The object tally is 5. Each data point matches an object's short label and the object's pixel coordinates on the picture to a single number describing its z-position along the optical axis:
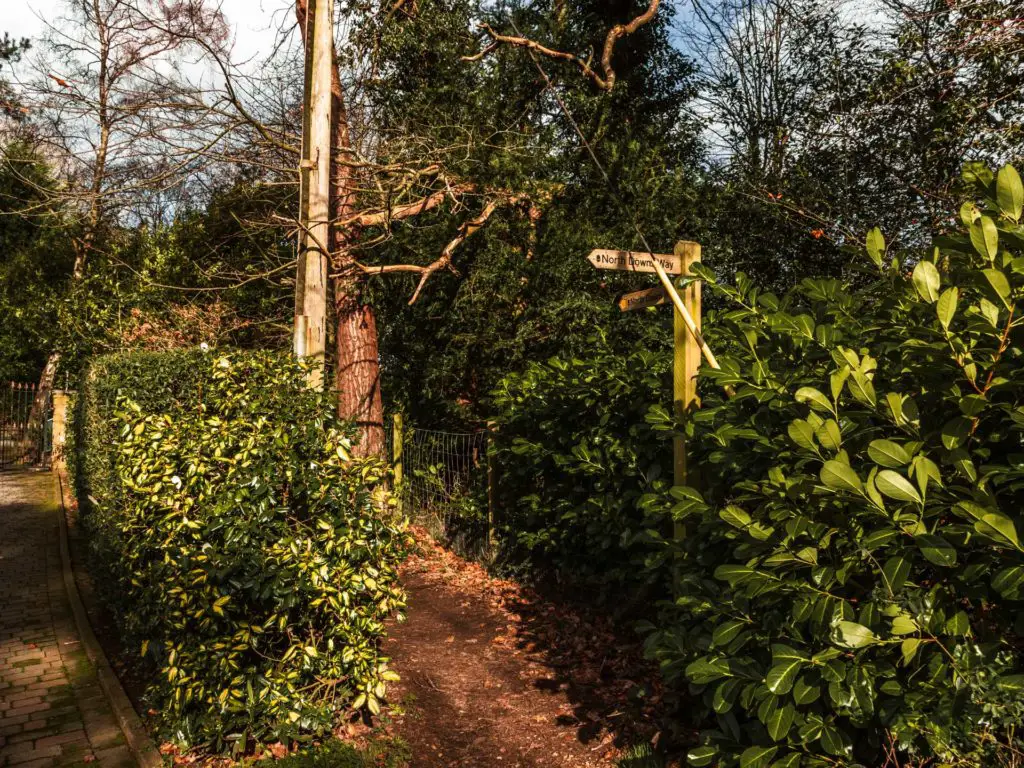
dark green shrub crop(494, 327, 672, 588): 4.66
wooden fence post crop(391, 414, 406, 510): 9.45
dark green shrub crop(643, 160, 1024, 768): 1.92
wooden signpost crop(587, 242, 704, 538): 3.38
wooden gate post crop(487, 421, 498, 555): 7.38
